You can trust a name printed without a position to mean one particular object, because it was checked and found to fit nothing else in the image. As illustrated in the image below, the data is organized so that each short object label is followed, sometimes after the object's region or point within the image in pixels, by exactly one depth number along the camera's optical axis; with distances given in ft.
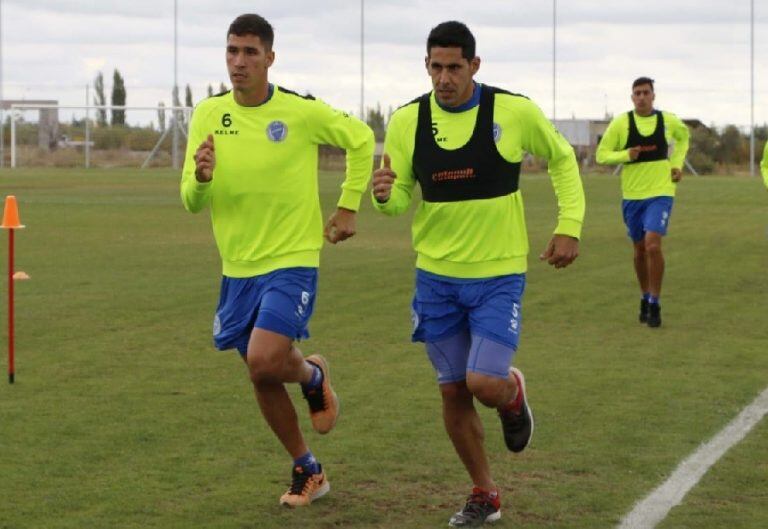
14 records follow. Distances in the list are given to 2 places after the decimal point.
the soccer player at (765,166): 53.42
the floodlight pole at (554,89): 253.44
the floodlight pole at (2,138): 235.85
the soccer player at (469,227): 23.81
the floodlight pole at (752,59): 245.04
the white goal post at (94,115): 245.24
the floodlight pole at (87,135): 245.28
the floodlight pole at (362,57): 256.32
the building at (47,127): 253.85
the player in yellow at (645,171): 49.19
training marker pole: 36.35
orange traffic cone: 35.53
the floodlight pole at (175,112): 246.06
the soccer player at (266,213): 25.12
